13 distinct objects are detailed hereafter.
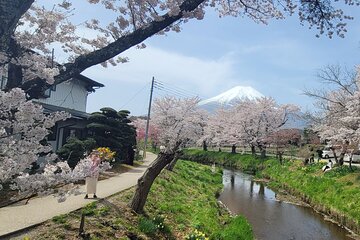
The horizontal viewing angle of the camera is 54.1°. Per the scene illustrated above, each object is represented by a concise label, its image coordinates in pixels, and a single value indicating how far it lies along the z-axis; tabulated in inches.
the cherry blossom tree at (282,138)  1373.0
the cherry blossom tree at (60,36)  135.7
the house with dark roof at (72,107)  812.6
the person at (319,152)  1259.3
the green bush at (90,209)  344.8
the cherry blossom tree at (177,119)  1679.4
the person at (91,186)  416.3
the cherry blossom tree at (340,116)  774.5
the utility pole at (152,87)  1353.1
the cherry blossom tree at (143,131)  1818.4
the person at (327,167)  943.7
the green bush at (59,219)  311.4
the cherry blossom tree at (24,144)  131.9
